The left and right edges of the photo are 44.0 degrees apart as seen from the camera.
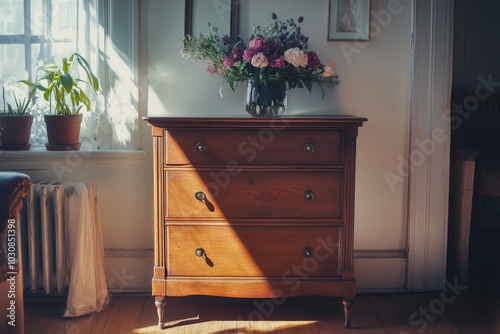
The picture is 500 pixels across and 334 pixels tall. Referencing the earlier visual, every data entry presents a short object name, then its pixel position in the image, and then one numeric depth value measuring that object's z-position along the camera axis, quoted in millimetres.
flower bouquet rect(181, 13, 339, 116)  2951
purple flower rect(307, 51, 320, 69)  3008
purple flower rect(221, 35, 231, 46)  3170
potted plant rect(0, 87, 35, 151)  3182
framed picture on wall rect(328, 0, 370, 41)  3293
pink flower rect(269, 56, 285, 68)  2928
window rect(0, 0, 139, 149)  3271
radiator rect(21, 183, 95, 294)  3078
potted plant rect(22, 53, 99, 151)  3162
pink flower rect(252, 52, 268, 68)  2896
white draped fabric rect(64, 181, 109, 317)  3066
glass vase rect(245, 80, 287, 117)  3035
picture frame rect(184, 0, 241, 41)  3258
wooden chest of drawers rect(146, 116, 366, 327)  2826
